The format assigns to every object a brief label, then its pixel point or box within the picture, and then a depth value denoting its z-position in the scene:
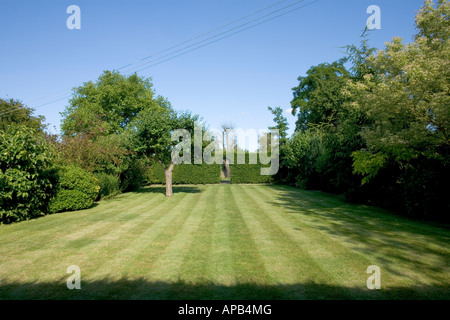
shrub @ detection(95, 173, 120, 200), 16.28
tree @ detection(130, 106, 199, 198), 16.92
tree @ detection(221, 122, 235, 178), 51.99
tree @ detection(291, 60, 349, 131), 23.43
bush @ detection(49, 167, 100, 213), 11.98
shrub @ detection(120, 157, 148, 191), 21.08
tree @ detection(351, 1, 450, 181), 8.30
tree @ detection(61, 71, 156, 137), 34.15
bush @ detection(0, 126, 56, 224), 9.38
